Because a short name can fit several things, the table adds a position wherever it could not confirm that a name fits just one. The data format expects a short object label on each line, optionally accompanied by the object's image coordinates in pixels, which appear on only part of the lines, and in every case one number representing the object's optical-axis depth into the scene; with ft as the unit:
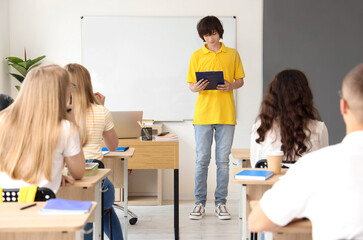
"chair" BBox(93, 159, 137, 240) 9.88
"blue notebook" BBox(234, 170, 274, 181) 7.55
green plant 17.87
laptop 12.98
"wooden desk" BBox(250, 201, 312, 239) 5.08
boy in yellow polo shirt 14.73
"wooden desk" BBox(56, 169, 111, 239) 8.30
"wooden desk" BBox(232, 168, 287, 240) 7.48
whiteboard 18.79
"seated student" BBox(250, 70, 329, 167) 8.96
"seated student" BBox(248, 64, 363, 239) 4.49
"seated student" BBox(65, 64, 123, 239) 10.20
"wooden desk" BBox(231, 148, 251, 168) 10.97
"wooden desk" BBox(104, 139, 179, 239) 12.96
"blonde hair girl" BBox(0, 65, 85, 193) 6.97
